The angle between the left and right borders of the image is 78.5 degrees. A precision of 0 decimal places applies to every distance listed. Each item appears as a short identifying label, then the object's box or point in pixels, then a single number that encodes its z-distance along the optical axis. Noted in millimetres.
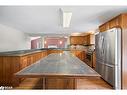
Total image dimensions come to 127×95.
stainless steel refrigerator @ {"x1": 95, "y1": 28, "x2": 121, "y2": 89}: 1980
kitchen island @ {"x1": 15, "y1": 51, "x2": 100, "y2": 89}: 988
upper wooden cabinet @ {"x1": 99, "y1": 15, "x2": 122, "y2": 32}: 2109
